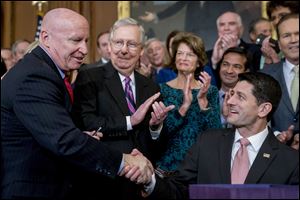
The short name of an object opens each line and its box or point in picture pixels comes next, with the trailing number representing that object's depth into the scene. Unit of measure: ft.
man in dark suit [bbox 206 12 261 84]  15.99
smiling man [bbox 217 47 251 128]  15.17
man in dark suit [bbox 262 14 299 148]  13.79
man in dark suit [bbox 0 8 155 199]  8.45
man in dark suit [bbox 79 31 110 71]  18.31
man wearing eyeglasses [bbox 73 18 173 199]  11.12
